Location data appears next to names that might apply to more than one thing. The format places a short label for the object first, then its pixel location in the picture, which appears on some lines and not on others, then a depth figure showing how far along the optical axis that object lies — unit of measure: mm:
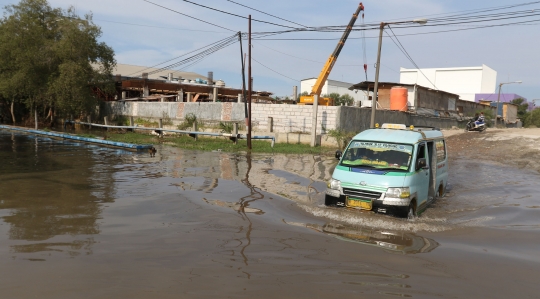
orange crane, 27117
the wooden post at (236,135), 22438
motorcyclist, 28531
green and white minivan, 7875
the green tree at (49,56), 32188
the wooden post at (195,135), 24841
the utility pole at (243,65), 21656
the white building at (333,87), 65312
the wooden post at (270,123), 23766
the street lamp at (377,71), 19094
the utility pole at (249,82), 19988
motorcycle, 28453
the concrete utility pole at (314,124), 21562
